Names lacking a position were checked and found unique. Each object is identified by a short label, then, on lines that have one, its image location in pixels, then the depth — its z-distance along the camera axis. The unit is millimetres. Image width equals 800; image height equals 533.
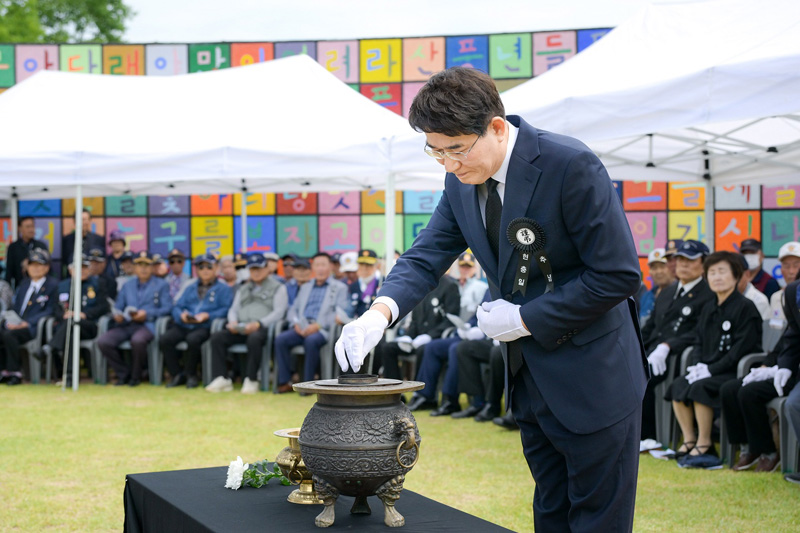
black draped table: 2412
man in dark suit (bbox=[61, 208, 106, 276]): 11492
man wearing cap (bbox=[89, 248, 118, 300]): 10273
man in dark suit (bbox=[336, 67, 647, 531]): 1913
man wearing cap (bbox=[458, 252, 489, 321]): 7969
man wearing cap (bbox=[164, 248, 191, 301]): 10562
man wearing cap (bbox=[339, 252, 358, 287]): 9508
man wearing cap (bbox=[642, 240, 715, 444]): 5887
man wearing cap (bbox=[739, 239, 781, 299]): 7348
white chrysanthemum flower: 2879
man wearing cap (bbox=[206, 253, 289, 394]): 8898
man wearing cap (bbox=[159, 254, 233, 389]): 9180
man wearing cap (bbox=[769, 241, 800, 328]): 6871
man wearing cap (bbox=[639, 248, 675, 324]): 7645
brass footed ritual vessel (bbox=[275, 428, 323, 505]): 2689
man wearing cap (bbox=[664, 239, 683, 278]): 7332
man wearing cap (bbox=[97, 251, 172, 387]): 9344
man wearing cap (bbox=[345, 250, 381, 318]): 8805
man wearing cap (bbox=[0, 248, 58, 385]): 9453
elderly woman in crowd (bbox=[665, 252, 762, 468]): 5398
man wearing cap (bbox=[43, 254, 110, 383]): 9398
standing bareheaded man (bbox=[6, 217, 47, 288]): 11148
